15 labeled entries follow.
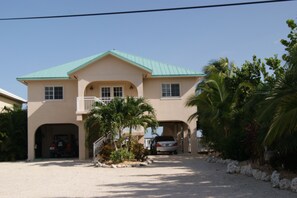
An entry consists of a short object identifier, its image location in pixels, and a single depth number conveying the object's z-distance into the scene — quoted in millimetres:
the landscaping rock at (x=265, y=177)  13511
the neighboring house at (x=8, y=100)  34112
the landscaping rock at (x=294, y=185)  11096
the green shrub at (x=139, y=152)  23266
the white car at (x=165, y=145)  30594
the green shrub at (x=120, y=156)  22344
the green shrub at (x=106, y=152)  23016
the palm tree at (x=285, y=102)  9070
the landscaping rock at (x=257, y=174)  14061
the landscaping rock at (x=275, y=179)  12080
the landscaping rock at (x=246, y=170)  15219
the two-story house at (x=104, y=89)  28375
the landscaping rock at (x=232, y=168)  16422
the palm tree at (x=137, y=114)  23000
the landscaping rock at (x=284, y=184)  11547
